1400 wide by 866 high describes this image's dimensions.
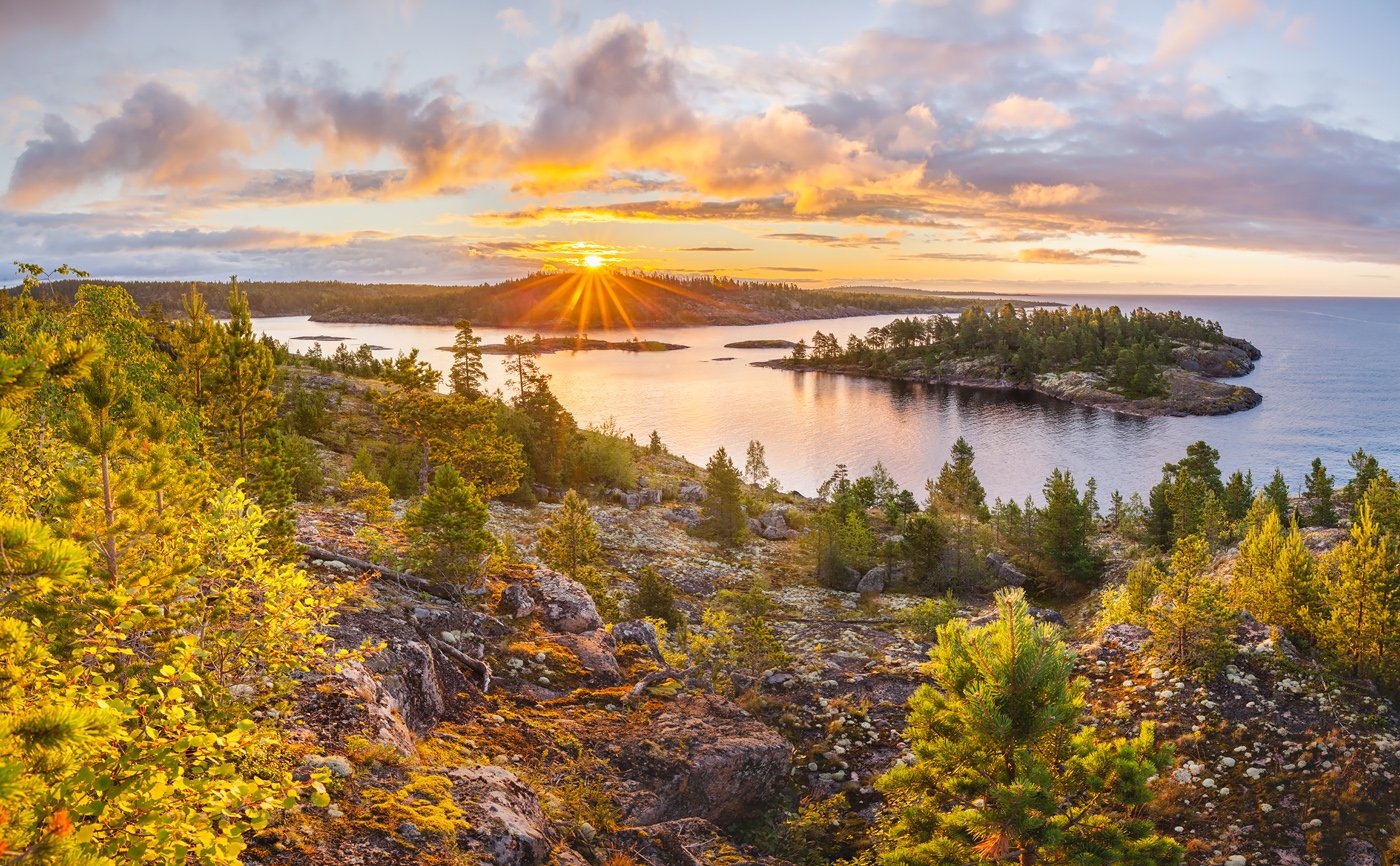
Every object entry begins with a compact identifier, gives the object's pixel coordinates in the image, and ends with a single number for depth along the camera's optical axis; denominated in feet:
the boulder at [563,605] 68.80
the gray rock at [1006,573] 160.04
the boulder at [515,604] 67.00
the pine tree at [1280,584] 71.72
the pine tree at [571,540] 96.48
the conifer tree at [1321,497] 197.72
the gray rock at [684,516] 173.74
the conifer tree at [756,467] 278.89
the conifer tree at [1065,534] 160.86
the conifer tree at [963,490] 211.00
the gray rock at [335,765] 31.60
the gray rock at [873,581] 145.59
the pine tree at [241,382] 65.16
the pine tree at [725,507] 160.86
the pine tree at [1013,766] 33.24
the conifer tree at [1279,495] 187.93
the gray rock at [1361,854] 47.55
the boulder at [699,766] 45.44
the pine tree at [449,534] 62.95
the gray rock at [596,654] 59.62
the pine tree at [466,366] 196.95
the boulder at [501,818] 30.99
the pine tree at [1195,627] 66.44
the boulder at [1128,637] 76.89
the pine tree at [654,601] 96.63
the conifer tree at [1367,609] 63.62
